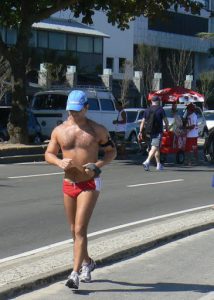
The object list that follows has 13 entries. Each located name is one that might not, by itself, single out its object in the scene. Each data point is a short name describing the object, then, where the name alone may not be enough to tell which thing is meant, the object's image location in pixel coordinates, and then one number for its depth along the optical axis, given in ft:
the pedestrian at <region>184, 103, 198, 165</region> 69.10
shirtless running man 21.58
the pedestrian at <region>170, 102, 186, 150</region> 67.87
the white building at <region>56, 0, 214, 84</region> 217.77
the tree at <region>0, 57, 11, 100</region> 121.39
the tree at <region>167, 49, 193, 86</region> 211.76
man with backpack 61.26
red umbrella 112.98
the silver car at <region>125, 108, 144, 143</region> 96.38
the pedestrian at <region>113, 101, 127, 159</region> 76.49
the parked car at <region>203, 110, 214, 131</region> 121.64
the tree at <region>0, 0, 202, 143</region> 74.84
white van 86.74
